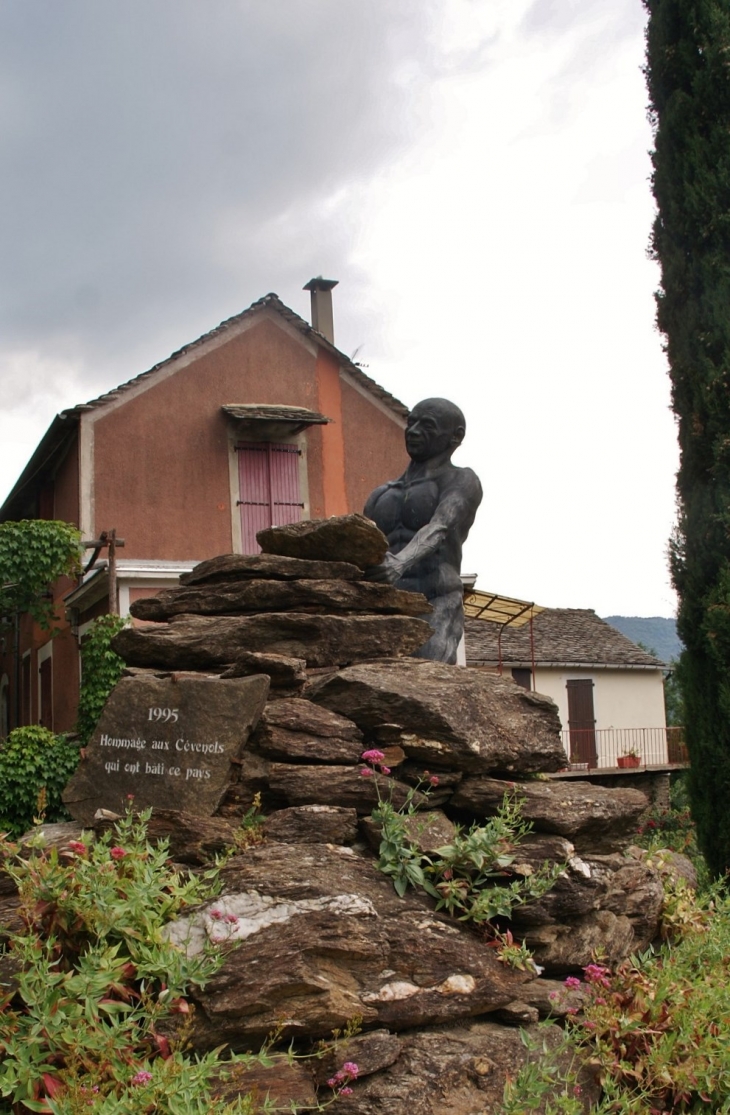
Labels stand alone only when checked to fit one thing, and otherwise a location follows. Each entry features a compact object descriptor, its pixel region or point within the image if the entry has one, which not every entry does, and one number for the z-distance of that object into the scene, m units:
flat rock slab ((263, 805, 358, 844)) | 5.18
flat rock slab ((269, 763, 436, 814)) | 5.40
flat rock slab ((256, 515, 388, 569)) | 6.28
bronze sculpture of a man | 6.99
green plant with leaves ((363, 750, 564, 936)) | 5.06
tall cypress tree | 9.66
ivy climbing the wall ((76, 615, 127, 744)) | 16.80
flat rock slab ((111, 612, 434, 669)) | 6.04
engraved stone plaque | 5.41
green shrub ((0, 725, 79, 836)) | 14.98
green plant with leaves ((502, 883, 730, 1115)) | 4.67
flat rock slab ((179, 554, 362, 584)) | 6.25
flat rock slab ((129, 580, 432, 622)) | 6.19
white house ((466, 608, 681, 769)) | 32.16
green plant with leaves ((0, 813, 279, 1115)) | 3.79
